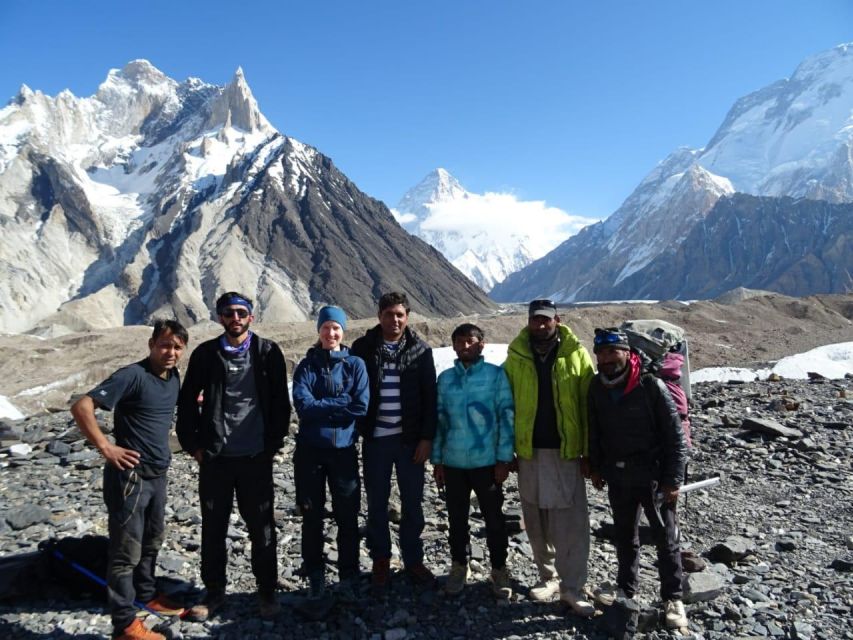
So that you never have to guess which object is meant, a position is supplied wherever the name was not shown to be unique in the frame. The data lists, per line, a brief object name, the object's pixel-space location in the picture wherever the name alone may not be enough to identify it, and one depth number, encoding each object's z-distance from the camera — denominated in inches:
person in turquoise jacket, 185.2
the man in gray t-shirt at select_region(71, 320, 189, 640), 157.4
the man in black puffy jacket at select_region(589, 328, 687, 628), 166.1
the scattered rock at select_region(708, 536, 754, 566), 219.6
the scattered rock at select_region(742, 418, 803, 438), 396.8
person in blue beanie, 179.0
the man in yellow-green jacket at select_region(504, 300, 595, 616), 179.9
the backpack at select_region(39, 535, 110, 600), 185.3
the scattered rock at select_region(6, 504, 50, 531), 250.4
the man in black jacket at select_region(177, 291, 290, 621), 172.7
